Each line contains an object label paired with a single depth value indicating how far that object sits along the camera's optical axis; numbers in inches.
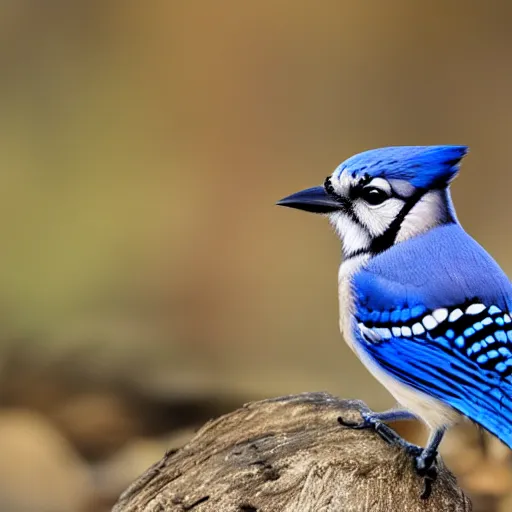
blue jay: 164.3
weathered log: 164.5
